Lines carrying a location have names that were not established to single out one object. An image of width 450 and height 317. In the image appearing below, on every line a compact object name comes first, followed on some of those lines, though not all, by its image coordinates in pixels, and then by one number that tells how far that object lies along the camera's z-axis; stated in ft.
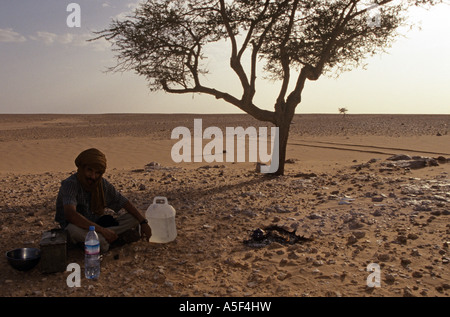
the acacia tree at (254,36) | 31.19
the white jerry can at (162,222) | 16.53
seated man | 14.21
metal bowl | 13.25
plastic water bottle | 13.12
